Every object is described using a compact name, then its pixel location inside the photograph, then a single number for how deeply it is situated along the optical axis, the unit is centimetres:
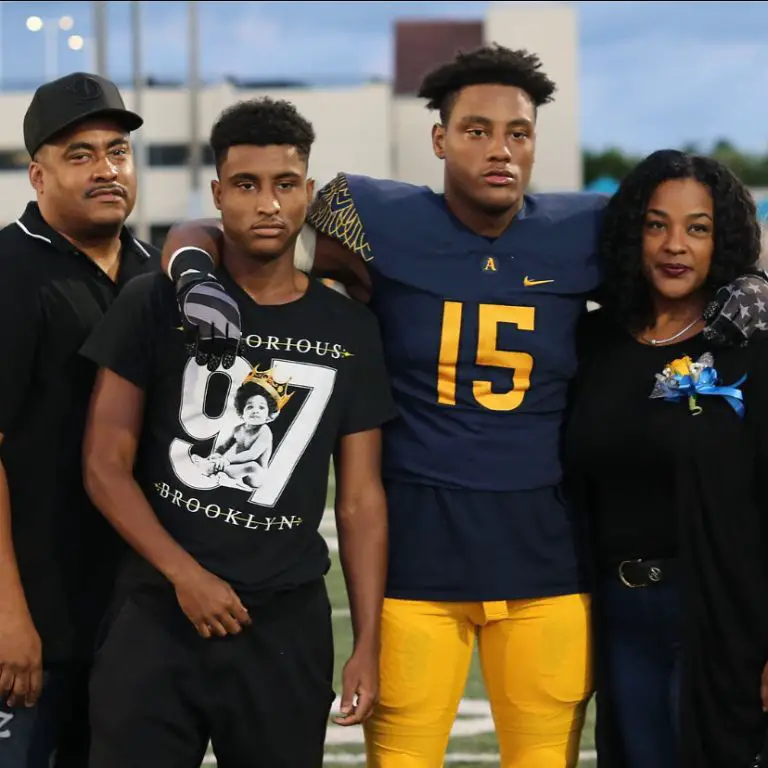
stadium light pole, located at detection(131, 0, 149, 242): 2394
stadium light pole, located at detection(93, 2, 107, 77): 2089
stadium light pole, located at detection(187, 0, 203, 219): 2430
